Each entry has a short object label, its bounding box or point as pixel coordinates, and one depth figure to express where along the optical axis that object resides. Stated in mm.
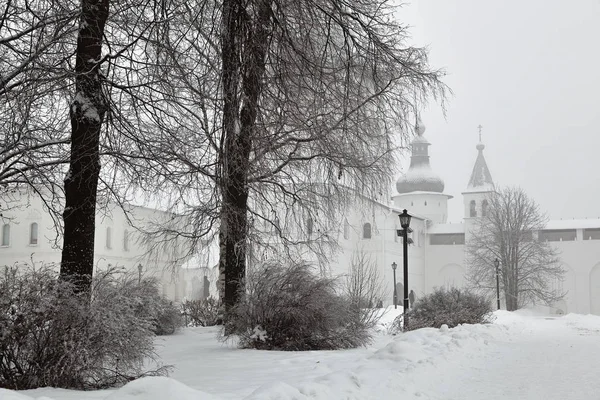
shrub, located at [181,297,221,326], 19641
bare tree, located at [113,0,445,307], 6668
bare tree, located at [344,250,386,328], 13477
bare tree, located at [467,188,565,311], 47625
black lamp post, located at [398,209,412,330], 16688
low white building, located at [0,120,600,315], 48562
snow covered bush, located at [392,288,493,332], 16266
